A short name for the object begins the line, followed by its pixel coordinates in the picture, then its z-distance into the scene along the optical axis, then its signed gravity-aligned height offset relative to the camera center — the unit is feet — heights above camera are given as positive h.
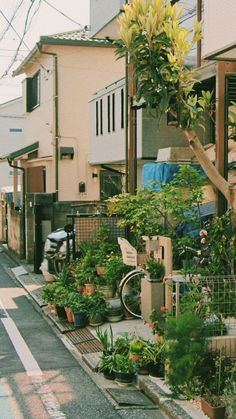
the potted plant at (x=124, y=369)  27.12 -7.94
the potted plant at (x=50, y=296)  43.26 -7.26
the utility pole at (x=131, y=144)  45.75 +4.13
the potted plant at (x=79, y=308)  38.45 -7.27
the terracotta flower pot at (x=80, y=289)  43.60 -6.73
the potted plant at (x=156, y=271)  36.01 -4.49
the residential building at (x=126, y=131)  46.06 +6.15
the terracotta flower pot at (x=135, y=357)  28.02 -7.55
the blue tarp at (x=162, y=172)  42.98 +1.80
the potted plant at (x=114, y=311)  38.96 -7.47
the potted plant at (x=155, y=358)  27.07 -7.49
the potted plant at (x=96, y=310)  38.29 -7.36
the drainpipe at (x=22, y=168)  81.39 +4.35
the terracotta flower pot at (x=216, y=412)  21.40 -7.73
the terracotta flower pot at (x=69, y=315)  39.32 -7.83
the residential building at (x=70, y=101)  80.12 +13.07
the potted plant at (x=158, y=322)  28.76 -6.20
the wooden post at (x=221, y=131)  30.55 +3.38
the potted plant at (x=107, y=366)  28.07 -8.09
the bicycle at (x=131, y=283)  39.29 -5.76
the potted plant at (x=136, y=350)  28.04 -7.27
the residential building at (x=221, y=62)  25.17 +6.64
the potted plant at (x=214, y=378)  22.02 -7.08
